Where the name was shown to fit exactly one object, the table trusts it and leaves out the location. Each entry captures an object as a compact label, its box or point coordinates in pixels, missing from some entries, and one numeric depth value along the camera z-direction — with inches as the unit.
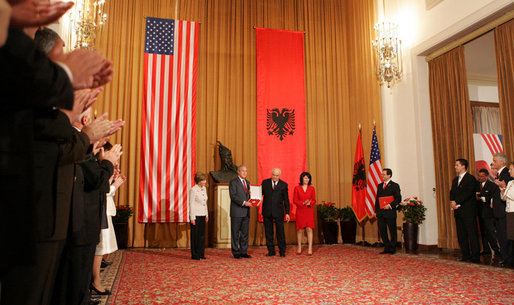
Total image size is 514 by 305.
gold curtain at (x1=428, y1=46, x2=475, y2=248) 311.4
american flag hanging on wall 361.4
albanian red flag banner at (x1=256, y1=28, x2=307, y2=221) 407.2
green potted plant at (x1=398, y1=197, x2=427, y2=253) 314.2
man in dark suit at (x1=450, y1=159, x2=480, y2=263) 251.9
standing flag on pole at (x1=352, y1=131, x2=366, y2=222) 382.0
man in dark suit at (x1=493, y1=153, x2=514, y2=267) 231.6
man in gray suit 280.8
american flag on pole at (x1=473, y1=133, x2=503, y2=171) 456.4
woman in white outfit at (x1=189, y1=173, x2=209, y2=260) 271.0
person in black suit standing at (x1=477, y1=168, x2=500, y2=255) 260.8
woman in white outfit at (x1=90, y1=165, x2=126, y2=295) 148.1
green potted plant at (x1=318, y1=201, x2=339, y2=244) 386.3
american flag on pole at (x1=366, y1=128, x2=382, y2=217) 368.2
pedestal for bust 350.0
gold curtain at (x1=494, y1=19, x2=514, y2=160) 263.9
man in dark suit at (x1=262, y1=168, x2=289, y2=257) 291.7
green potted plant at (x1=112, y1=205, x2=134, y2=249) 327.8
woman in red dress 300.4
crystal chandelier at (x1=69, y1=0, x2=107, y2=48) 275.6
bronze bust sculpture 362.3
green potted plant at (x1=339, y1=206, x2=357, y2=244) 388.8
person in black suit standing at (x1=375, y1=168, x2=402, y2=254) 300.0
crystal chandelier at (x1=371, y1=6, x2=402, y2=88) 333.7
